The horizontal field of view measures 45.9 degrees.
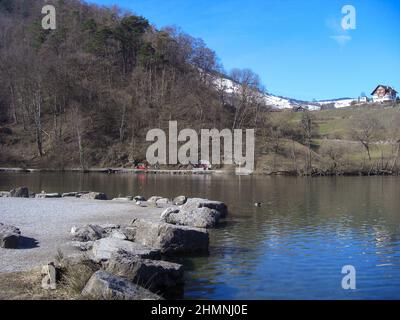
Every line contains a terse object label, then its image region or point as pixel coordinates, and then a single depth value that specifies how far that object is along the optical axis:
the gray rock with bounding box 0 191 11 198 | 36.53
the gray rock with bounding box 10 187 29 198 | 36.66
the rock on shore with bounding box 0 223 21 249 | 17.23
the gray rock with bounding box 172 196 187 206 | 35.56
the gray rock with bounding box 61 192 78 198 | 39.26
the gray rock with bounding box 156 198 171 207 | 34.95
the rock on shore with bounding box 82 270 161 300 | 10.69
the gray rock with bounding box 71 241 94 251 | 17.95
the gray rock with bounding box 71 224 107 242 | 19.90
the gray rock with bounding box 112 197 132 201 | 37.25
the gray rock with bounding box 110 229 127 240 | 19.30
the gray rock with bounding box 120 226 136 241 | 20.13
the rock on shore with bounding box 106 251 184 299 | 13.21
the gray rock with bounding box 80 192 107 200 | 37.44
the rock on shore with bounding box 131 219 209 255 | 19.14
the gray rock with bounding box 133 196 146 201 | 36.91
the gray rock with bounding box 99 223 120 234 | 21.39
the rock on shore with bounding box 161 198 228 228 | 26.19
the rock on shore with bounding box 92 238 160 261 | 14.99
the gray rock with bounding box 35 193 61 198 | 36.96
